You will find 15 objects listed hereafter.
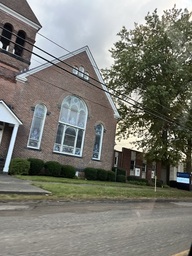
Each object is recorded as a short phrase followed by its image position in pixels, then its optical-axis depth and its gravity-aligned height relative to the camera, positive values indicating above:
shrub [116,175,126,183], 17.65 -0.43
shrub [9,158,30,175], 12.50 -0.31
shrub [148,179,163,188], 21.05 -0.64
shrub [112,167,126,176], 18.48 +0.21
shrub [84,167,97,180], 15.79 -0.26
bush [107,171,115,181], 16.85 -0.29
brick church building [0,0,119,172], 13.55 +4.54
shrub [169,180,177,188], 25.35 -0.54
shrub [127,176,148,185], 20.10 -0.52
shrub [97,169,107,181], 16.23 -0.27
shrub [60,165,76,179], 14.65 -0.31
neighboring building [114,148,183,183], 23.09 +1.33
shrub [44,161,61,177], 14.04 -0.21
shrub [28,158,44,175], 13.27 -0.14
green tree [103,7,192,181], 17.27 +9.55
